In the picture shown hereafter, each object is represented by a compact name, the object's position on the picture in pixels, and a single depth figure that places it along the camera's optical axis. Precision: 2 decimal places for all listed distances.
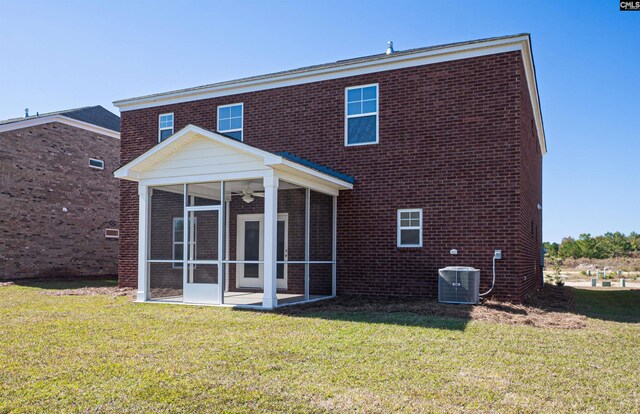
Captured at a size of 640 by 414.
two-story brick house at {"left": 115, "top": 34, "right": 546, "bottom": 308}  10.59
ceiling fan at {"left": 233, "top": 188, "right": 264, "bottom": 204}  11.47
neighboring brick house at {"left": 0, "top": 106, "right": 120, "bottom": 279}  18.08
